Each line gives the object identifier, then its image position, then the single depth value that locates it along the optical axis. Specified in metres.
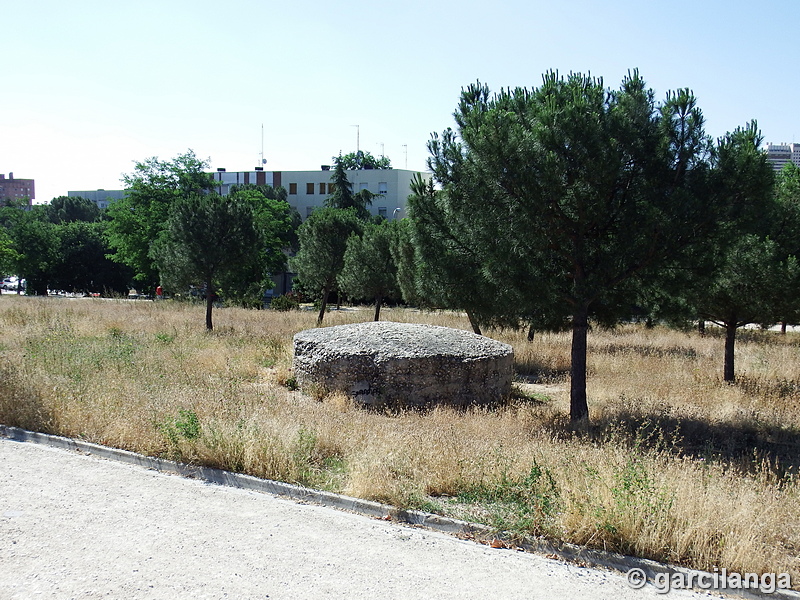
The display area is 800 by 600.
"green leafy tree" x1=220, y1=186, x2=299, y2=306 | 33.31
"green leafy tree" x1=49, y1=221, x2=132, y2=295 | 49.78
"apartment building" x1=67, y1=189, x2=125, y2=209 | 89.06
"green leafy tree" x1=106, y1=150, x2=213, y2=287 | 41.34
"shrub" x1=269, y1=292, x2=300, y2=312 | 32.78
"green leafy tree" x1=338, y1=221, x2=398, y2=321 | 23.19
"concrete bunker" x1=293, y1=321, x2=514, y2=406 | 9.62
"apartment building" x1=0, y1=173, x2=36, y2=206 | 190.25
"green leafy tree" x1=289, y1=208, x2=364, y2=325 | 25.81
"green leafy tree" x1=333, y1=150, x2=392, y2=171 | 65.88
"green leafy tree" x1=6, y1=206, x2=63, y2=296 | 46.28
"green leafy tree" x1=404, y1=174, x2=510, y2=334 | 11.83
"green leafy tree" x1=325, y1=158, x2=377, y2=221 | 52.84
